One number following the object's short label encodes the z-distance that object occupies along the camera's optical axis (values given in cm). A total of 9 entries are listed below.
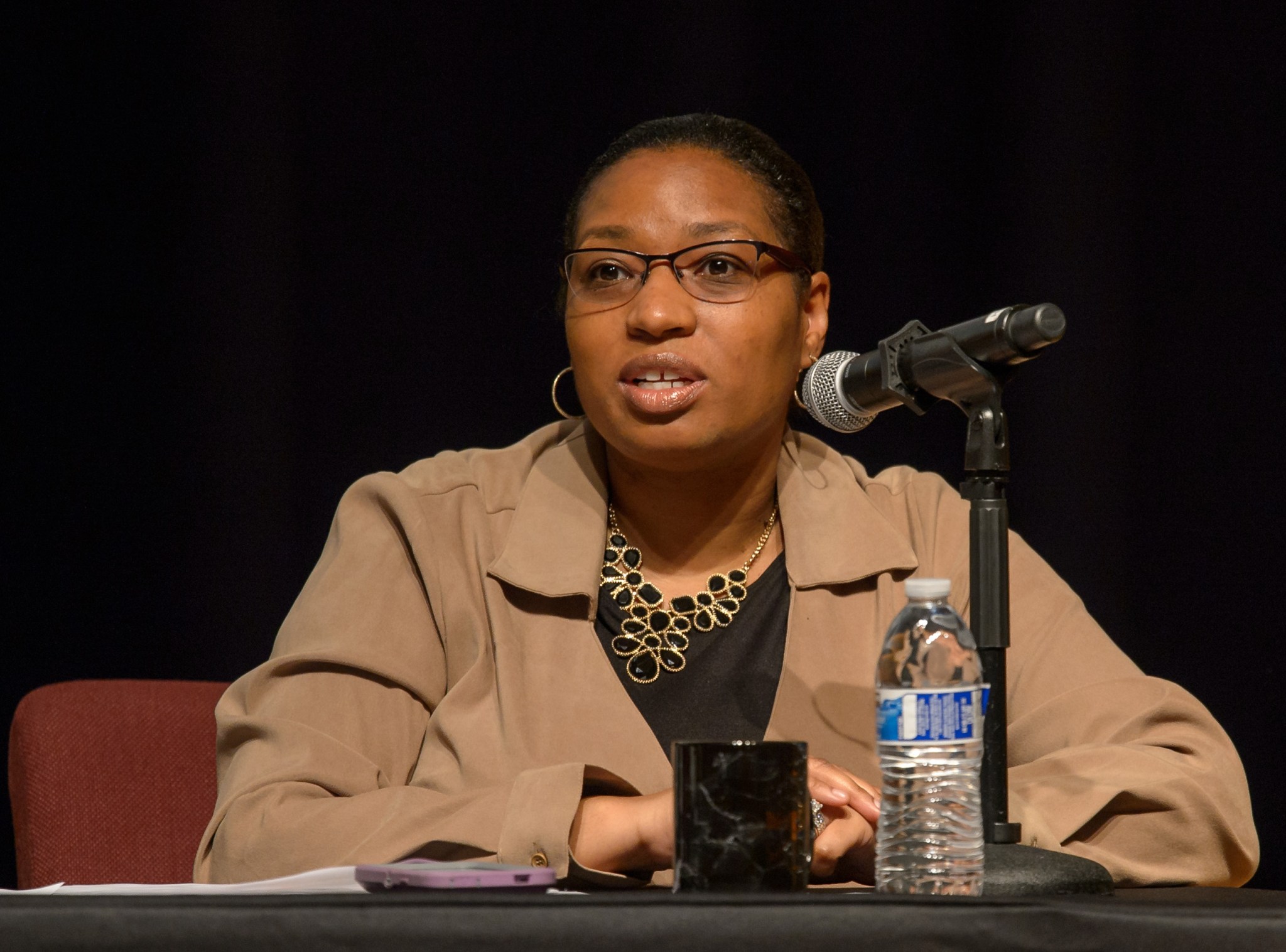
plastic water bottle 768
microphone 776
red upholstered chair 837
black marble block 765
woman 817
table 752
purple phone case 760
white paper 762
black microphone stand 776
